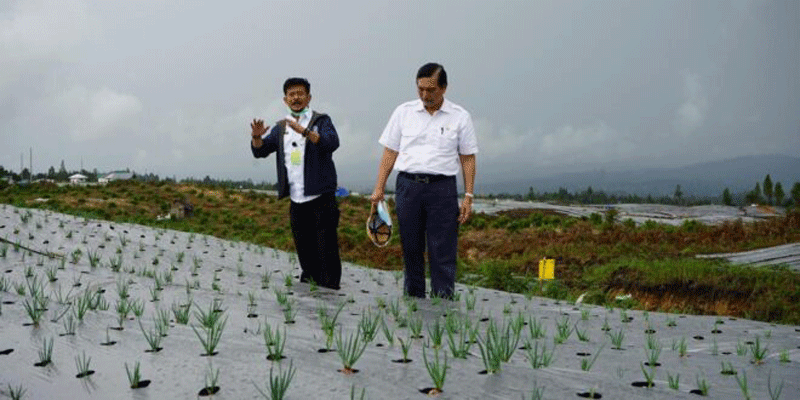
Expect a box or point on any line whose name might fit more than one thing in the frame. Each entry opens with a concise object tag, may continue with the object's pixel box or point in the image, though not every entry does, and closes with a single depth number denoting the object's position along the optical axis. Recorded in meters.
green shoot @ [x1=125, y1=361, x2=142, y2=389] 2.16
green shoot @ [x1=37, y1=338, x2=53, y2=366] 2.39
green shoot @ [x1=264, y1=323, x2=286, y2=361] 2.43
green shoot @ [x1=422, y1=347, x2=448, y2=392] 2.12
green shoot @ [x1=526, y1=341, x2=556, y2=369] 2.50
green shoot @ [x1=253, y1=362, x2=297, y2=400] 1.97
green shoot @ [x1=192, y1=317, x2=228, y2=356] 2.54
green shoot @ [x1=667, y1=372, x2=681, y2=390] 2.36
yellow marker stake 6.39
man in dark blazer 4.96
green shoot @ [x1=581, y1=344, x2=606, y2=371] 2.70
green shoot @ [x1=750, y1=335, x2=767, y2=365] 3.17
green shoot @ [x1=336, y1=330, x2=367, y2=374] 2.30
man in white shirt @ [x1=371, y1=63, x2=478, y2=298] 4.64
